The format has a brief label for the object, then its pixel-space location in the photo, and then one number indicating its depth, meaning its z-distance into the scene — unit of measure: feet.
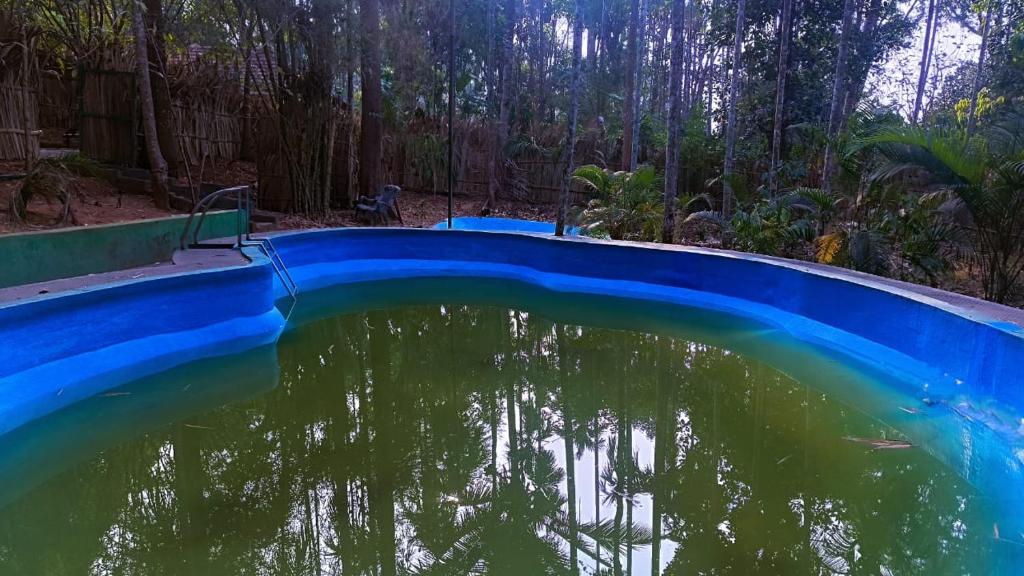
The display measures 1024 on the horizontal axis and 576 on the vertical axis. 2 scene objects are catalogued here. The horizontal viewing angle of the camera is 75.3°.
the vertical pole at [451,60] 30.73
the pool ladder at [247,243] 20.69
